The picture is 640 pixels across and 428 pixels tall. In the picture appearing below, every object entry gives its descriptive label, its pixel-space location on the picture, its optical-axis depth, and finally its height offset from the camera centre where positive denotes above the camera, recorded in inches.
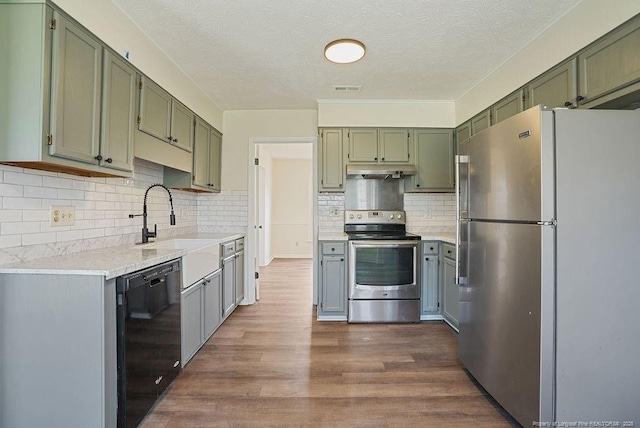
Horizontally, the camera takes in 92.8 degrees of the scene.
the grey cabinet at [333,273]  128.0 -23.9
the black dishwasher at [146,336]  58.6 -26.6
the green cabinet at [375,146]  138.7 +32.3
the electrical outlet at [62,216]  69.9 -0.5
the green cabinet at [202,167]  117.6 +21.0
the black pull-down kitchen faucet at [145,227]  97.0 -4.1
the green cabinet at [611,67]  60.3 +32.4
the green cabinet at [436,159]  139.6 +26.6
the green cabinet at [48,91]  55.1 +23.6
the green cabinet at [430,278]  128.0 -25.7
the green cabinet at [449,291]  116.8 -29.4
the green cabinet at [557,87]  74.2 +34.7
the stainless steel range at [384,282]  126.3 -27.2
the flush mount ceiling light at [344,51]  89.7 +50.4
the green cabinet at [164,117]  85.2 +31.2
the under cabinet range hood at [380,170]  135.0 +20.8
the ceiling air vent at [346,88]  123.3 +52.7
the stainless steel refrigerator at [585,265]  57.1 -8.8
